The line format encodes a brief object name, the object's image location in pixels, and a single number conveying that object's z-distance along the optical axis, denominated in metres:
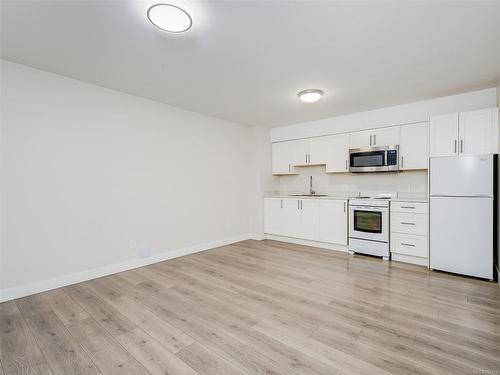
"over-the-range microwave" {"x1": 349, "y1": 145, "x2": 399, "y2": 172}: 4.09
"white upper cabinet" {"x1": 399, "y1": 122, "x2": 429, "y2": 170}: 3.88
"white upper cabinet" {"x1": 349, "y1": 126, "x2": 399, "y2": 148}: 4.17
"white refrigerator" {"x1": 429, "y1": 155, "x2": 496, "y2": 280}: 3.11
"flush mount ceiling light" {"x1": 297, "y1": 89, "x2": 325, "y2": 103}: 3.44
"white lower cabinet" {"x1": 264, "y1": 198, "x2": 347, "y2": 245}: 4.46
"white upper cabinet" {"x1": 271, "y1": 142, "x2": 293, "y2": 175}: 5.49
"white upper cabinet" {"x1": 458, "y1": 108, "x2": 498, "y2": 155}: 3.15
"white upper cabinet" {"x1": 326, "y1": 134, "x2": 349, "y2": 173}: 4.69
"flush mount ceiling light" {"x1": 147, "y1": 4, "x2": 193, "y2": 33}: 1.83
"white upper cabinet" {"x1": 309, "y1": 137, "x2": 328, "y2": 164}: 4.98
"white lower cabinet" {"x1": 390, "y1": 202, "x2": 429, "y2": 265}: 3.64
